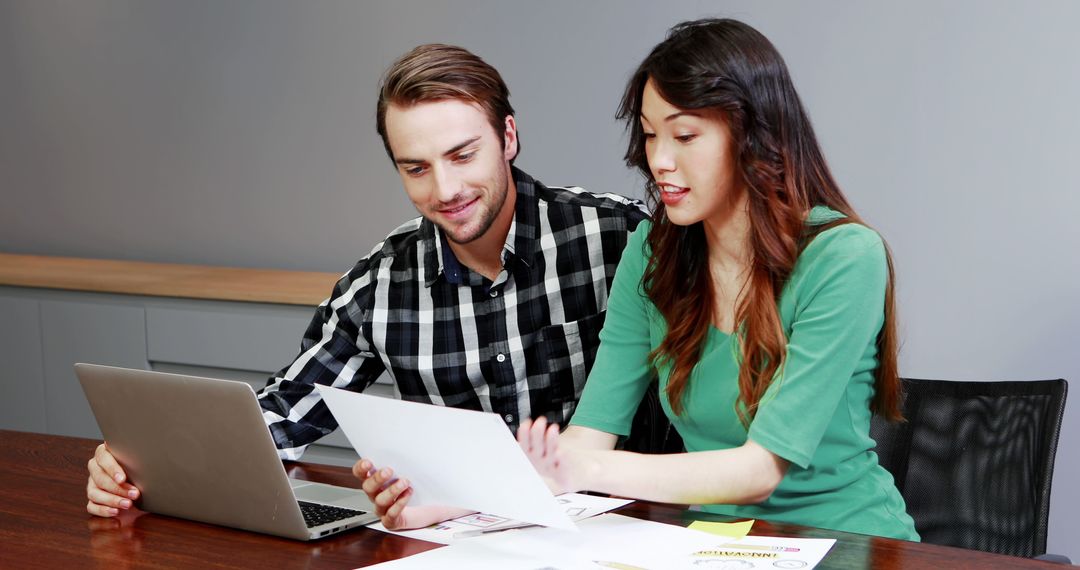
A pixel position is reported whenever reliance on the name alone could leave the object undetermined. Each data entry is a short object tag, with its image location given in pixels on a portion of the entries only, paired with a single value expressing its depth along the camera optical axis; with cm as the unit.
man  193
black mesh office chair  167
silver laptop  140
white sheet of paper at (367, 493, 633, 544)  140
